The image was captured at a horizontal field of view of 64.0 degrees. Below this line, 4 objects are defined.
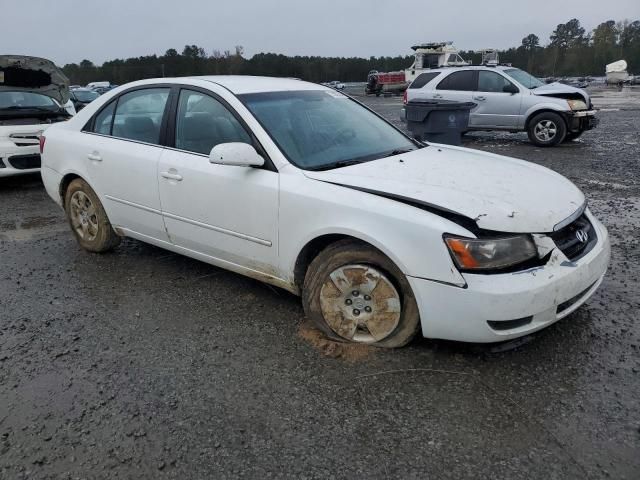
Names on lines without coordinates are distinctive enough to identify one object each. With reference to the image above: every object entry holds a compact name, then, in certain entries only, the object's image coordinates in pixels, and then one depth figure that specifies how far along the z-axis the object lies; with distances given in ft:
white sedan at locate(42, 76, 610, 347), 8.67
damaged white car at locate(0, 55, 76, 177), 24.95
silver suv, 35.01
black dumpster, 23.52
